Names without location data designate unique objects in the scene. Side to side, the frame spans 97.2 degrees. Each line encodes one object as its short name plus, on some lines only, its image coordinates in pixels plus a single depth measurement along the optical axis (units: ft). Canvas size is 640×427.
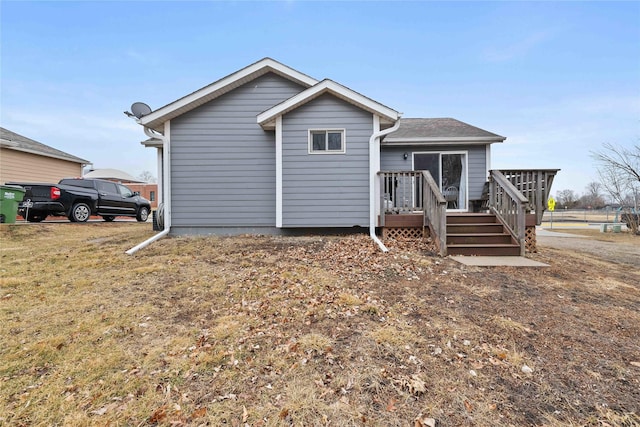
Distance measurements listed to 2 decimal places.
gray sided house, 24.07
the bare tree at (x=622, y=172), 55.21
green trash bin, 32.13
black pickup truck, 34.63
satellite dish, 27.25
